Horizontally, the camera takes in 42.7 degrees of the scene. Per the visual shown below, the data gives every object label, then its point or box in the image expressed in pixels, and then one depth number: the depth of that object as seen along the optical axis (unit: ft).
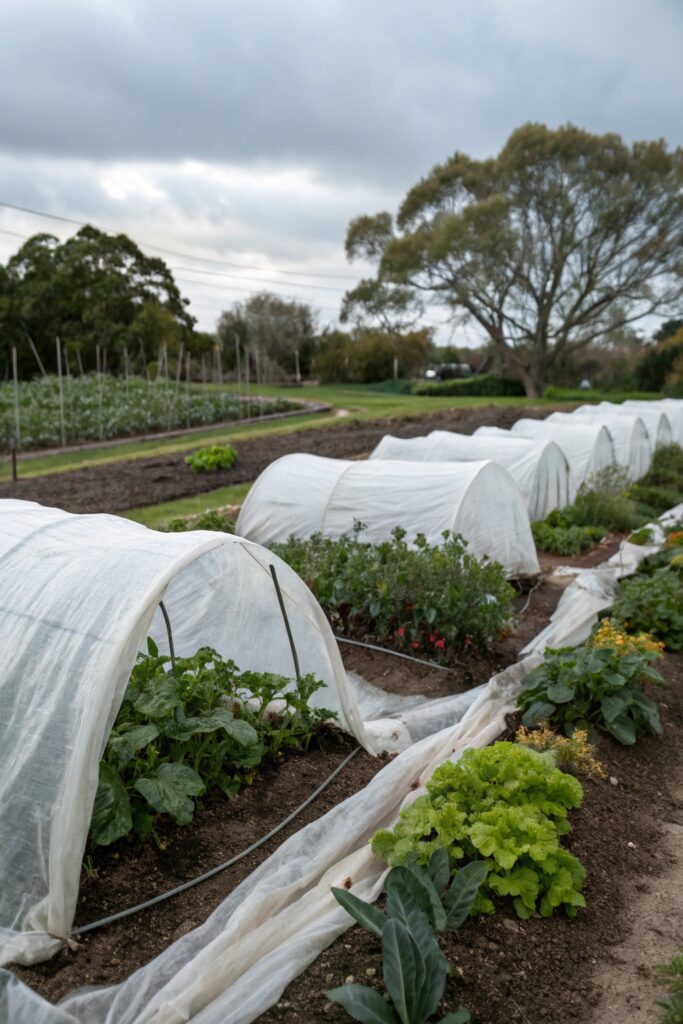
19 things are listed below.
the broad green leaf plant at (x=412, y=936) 9.19
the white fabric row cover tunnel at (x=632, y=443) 55.42
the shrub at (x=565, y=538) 39.19
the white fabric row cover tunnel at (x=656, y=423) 65.07
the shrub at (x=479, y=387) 136.36
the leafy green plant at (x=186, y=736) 12.95
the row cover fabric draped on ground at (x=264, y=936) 9.93
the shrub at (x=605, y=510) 43.47
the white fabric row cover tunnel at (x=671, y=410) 72.34
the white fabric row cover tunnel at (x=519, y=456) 42.88
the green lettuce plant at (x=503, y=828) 12.10
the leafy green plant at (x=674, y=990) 9.14
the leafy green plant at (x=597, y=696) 17.89
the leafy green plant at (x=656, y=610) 24.04
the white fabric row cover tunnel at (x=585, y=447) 49.14
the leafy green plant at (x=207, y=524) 33.94
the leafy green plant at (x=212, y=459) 53.67
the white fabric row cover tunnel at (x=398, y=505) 30.42
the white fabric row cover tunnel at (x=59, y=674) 11.35
